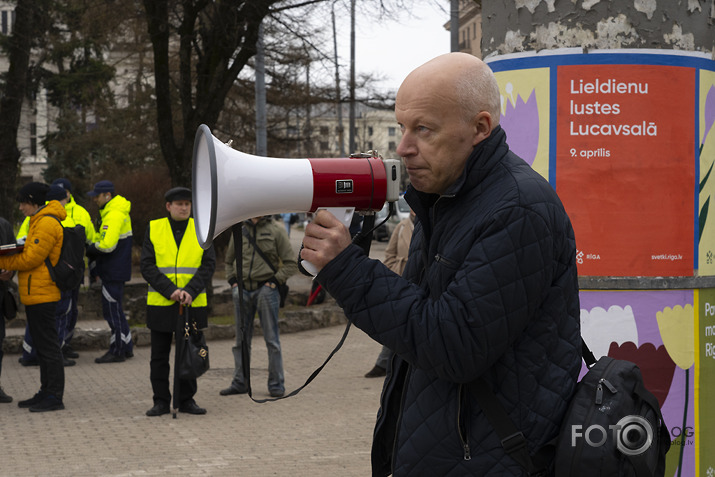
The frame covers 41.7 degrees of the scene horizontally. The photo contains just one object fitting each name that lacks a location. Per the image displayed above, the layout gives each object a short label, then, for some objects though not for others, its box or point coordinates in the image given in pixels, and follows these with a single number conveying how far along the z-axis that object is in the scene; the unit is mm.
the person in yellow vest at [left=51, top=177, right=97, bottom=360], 10919
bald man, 2221
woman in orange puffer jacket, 8281
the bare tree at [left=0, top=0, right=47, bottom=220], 15367
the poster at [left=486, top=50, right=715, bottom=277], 3664
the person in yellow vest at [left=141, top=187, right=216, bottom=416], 8078
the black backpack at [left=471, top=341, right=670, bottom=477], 2299
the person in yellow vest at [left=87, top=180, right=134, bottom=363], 11062
